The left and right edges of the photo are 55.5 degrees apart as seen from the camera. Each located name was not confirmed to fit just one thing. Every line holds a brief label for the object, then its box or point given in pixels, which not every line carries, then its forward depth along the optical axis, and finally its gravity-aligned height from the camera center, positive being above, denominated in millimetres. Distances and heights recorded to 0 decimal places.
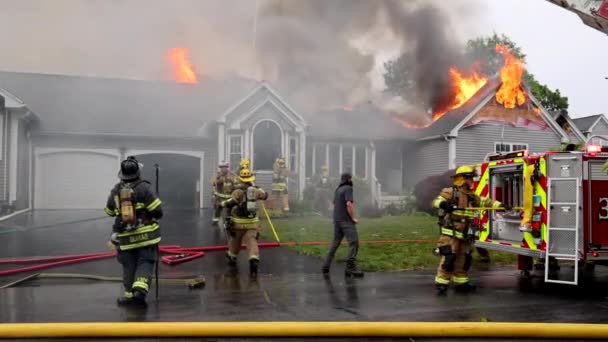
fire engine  6781 -224
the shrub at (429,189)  17656 -59
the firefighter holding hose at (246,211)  8273 -358
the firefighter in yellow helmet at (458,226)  7031 -478
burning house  18641 +1844
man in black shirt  8180 -547
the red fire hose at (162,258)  8339 -1131
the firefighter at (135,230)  6062 -471
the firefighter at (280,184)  16141 +65
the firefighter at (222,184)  12156 +42
